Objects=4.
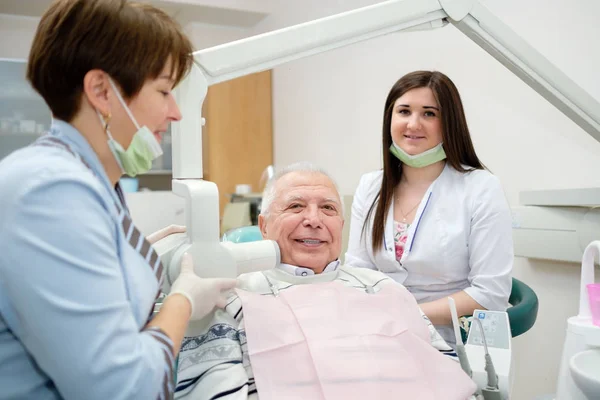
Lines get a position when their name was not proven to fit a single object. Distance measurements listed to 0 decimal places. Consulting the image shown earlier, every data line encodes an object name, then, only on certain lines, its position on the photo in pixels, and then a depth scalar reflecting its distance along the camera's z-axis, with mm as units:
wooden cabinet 4453
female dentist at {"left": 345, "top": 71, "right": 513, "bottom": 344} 1722
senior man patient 1149
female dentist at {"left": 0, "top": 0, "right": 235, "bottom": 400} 695
